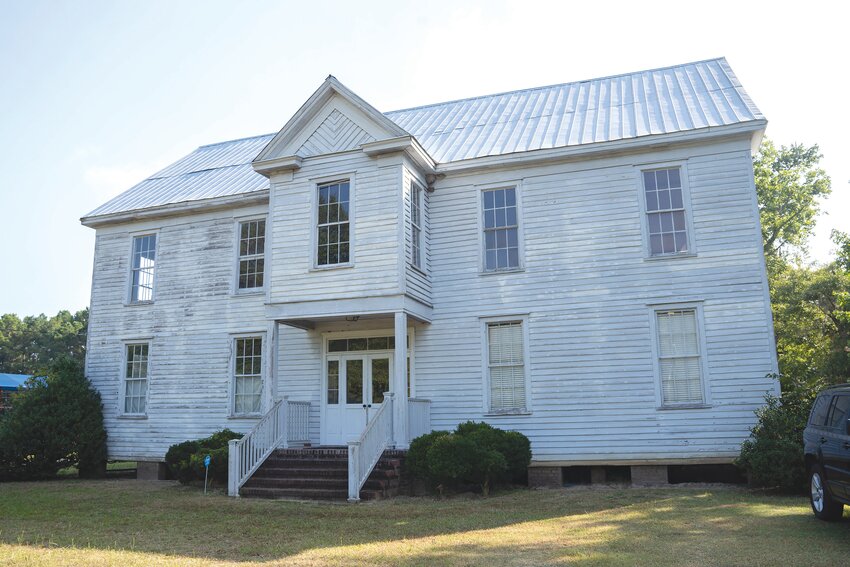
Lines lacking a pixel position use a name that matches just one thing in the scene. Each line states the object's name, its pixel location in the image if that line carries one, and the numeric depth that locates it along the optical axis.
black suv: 8.49
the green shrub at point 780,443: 12.14
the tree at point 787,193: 29.55
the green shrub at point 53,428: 17.58
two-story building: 14.66
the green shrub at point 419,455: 13.49
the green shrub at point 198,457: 15.24
